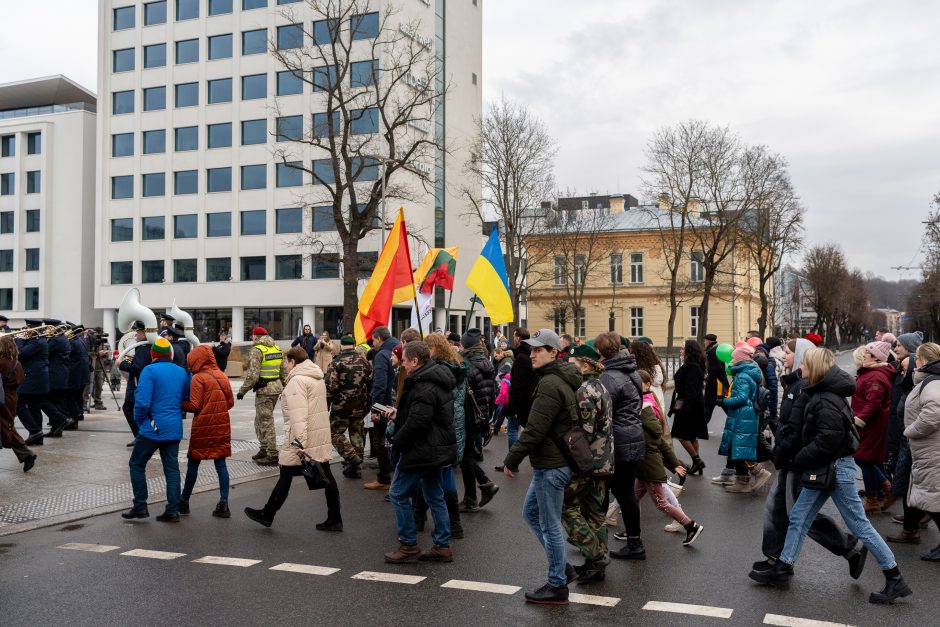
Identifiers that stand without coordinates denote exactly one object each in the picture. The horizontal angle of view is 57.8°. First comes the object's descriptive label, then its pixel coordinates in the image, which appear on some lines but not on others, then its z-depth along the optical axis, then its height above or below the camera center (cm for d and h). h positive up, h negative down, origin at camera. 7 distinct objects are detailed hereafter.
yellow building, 6391 +226
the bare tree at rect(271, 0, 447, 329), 4550 +1173
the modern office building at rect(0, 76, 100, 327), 5859 +806
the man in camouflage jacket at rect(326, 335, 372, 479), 1066 -91
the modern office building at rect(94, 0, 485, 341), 5172 +986
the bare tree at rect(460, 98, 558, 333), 4094 +760
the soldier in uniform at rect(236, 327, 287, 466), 1165 -81
